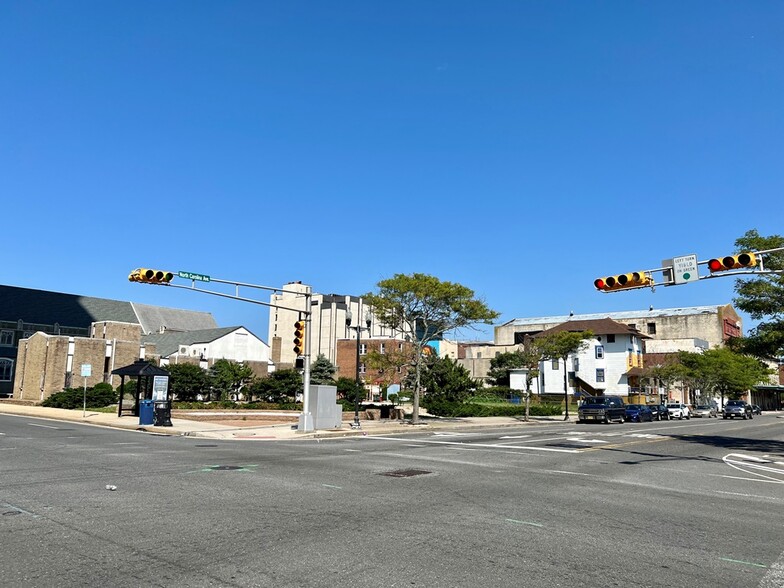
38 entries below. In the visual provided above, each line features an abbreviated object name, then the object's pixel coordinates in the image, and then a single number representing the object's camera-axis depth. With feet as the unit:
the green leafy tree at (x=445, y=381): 153.07
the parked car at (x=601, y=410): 145.38
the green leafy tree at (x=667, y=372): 216.95
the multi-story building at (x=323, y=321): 424.46
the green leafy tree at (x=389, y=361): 118.21
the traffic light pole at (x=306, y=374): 82.98
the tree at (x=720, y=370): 226.58
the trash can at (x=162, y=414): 90.22
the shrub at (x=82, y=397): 139.54
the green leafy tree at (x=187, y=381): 149.33
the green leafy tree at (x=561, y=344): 151.43
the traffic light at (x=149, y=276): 69.87
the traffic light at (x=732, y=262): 51.31
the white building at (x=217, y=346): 281.54
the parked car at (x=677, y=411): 189.47
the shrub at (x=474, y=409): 145.28
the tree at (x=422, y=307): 114.42
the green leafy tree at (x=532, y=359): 147.10
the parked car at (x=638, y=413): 155.84
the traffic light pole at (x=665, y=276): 53.47
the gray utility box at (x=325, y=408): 94.02
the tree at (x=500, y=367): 281.74
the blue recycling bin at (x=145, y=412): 93.04
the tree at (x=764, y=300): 81.97
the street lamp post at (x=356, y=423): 100.22
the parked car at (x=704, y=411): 230.97
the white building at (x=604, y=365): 250.16
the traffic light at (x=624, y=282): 56.54
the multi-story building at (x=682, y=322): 313.32
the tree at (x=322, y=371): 211.88
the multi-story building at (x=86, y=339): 176.55
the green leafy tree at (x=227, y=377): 159.74
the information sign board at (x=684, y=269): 54.49
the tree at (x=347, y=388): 169.07
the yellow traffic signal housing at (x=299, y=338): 85.56
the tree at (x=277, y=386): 151.94
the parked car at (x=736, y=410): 203.41
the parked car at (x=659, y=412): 172.65
